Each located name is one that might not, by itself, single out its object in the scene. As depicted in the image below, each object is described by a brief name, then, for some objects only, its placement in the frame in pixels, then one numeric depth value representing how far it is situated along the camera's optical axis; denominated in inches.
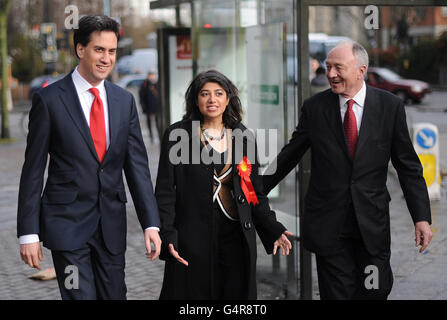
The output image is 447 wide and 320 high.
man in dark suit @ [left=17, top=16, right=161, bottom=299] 138.3
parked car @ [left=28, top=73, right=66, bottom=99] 1608.9
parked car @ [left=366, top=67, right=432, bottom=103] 1229.7
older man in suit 154.3
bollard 393.4
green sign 278.2
